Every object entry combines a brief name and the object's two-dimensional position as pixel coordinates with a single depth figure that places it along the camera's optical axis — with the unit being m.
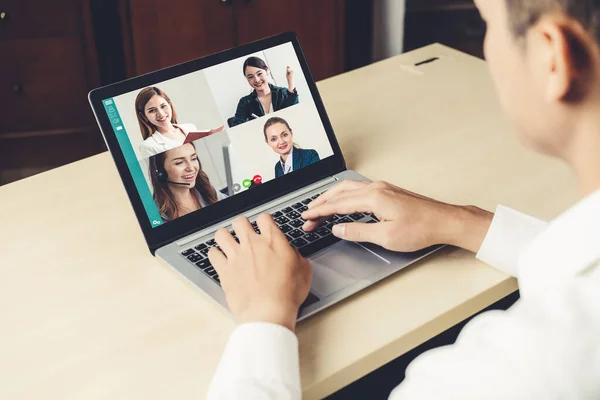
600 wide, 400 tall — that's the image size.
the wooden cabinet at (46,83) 2.32
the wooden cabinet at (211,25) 2.38
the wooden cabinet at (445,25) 3.33
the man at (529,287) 0.55
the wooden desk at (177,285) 0.77
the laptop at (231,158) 0.93
